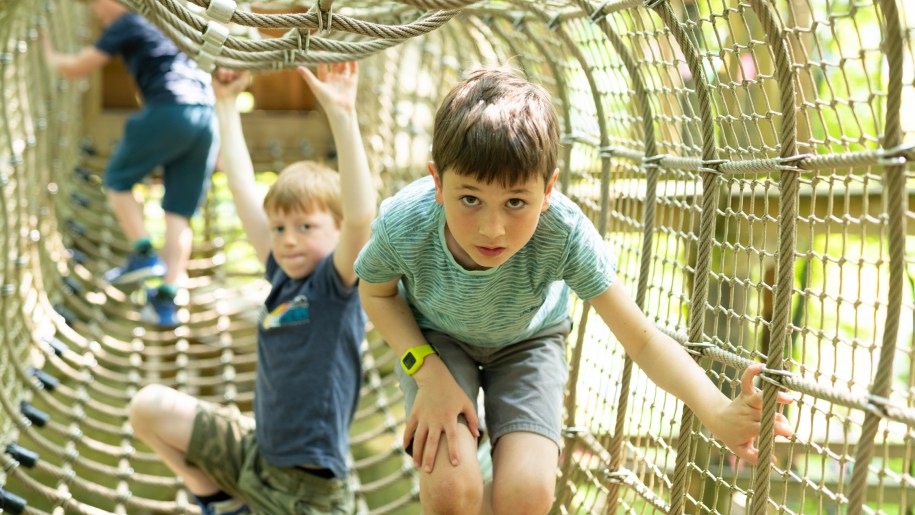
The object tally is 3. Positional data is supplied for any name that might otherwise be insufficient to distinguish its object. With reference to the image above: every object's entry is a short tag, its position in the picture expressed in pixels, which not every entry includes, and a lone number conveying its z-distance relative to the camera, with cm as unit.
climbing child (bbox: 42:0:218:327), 326
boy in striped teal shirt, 128
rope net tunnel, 125
